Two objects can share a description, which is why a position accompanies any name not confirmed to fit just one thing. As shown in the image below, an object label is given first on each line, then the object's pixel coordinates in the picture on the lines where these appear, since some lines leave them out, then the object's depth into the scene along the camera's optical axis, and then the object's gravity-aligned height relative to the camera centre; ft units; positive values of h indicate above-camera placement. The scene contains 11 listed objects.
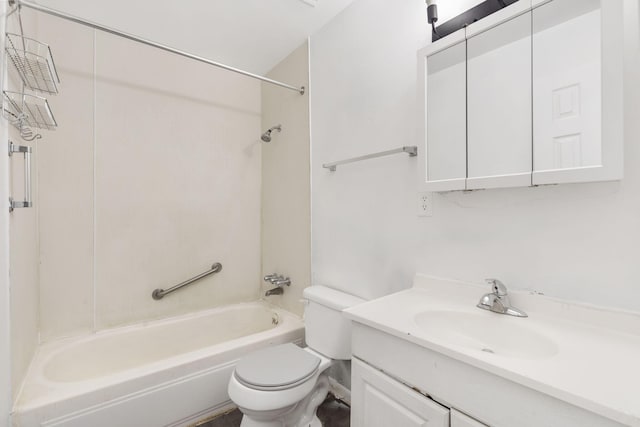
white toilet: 4.03 -2.39
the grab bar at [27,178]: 3.57 +0.42
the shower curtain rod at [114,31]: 4.07 +3.01
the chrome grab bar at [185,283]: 6.86 -1.75
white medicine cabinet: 2.77 +1.34
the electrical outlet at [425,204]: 4.44 +0.13
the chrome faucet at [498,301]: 3.35 -1.04
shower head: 7.64 +2.08
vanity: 2.03 -1.28
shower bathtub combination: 4.08 -2.78
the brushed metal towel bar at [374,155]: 4.47 +0.97
